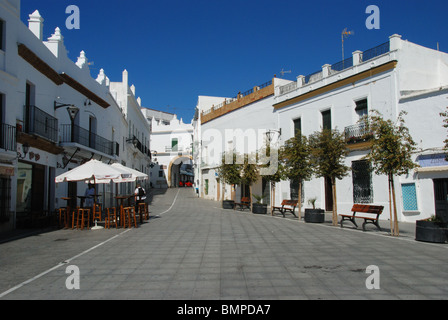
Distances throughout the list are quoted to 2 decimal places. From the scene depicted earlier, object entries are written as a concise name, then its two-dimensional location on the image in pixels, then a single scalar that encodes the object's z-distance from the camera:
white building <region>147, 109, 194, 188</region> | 54.19
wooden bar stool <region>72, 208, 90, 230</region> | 12.78
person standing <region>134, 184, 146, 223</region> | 16.85
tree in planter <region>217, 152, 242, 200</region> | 22.83
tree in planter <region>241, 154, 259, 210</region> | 20.80
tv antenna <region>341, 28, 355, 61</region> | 21.89
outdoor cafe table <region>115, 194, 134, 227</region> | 13.27
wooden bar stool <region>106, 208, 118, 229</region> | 12.94
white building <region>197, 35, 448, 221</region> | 15.03
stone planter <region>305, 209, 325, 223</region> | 15.02
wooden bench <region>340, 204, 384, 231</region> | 11.95
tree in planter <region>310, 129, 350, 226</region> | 13.77
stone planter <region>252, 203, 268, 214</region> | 20.45
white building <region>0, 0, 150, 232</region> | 11.84
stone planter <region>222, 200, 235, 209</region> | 24.61
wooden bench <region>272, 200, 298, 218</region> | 18.30
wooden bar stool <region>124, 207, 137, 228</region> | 13.09
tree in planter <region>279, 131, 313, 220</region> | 15.94
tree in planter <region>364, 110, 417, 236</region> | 10.84
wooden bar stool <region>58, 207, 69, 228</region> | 13.12
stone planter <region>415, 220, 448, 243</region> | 9.66
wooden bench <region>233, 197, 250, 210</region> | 23.43
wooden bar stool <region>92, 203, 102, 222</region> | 13.20
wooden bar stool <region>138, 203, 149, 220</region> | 15.74
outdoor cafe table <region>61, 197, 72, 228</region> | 13.22
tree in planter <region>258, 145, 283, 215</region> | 18.44
